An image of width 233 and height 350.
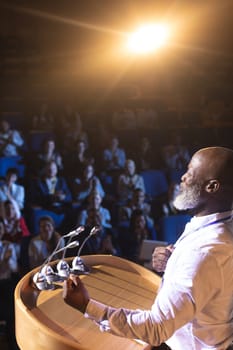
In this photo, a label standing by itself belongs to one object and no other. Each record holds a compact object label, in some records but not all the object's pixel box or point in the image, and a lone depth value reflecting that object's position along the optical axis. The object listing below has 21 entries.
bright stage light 4.10
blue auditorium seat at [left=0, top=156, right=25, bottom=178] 3.53
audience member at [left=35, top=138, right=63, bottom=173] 3.63
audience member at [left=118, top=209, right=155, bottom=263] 3.68
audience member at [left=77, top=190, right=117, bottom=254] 3.56
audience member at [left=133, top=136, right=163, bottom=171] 4.20
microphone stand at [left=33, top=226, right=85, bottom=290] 1.44
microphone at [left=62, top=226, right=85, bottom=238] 1.48
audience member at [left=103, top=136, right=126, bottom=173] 4.00
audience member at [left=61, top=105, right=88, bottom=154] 3.90
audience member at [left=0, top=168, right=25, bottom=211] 3.32
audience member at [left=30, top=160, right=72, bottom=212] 3.52
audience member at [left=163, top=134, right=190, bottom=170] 4.25
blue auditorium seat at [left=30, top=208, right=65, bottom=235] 3.38
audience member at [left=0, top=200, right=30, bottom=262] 3.23
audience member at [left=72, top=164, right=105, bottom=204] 3.70
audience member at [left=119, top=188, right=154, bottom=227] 3.80
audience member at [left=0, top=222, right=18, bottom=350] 2.70
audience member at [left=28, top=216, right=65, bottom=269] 3.24
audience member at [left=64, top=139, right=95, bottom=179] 3.78
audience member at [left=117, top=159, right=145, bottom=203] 3.90
